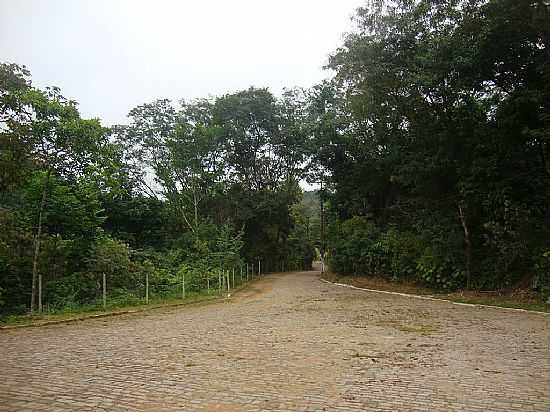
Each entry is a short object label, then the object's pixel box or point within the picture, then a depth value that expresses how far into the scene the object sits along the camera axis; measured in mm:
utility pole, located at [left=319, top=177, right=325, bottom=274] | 43531
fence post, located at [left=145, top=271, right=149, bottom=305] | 17062
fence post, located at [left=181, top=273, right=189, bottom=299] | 19312
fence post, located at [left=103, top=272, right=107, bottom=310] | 15132
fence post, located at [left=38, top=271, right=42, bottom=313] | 13688
